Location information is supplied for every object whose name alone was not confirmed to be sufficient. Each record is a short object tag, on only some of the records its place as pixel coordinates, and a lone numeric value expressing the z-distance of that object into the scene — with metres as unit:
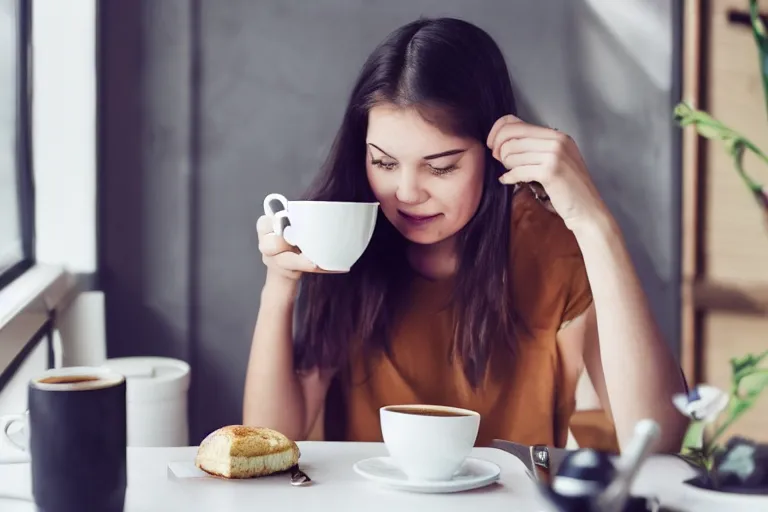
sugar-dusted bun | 1.60
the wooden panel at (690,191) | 1.82
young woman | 1.79
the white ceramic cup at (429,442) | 1.58
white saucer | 1.58
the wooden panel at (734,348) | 1.84
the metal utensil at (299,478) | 1.60
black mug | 1.48
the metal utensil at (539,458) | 1.62
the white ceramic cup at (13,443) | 1.54
